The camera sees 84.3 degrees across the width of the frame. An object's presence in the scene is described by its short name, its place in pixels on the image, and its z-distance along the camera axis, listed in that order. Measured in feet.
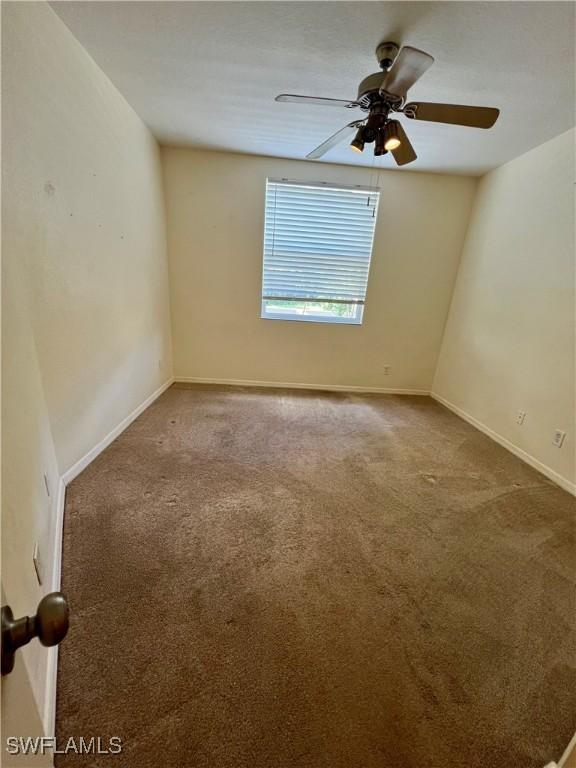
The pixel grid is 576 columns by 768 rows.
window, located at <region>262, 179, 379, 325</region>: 11.28
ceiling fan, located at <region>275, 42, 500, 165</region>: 5.07
